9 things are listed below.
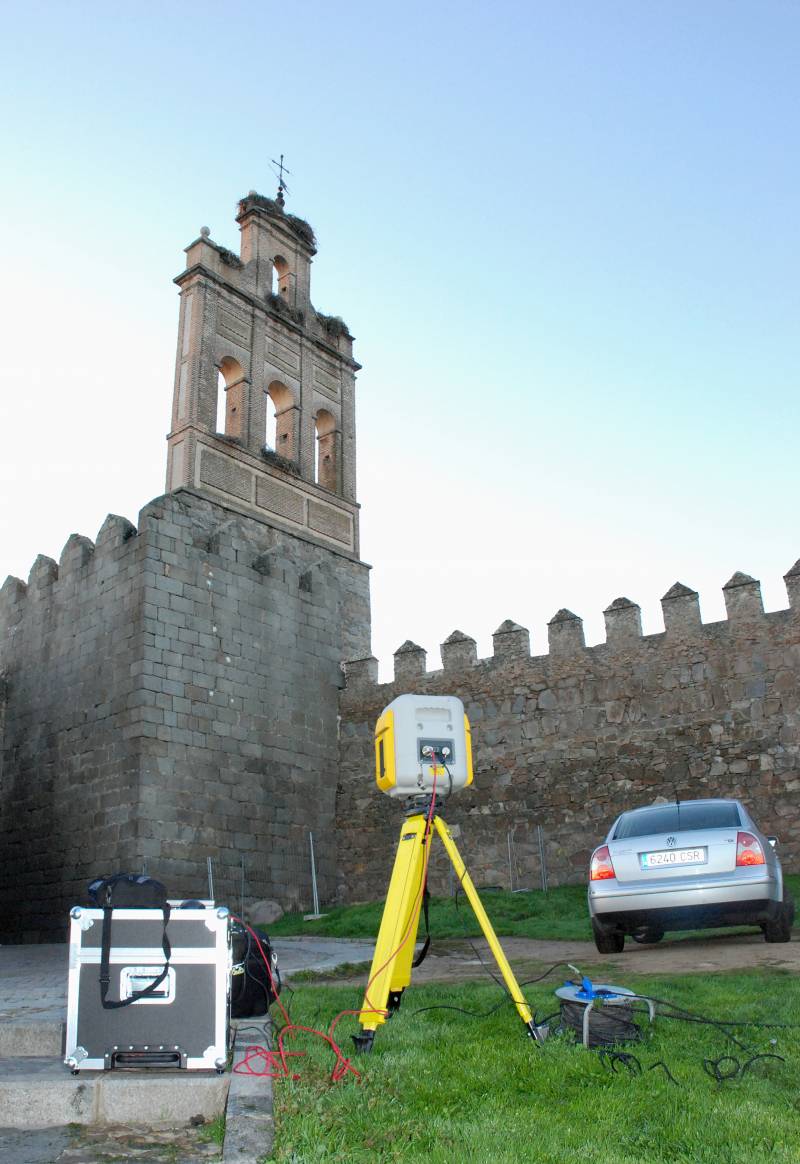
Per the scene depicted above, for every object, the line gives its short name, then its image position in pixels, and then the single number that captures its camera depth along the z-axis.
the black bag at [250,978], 5.67
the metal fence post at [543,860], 14.40
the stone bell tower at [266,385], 18.38
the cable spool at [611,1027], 4.54
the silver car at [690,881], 7.62
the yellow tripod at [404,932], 4.69
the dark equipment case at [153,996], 4.38
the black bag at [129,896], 4.53
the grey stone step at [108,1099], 3.98
